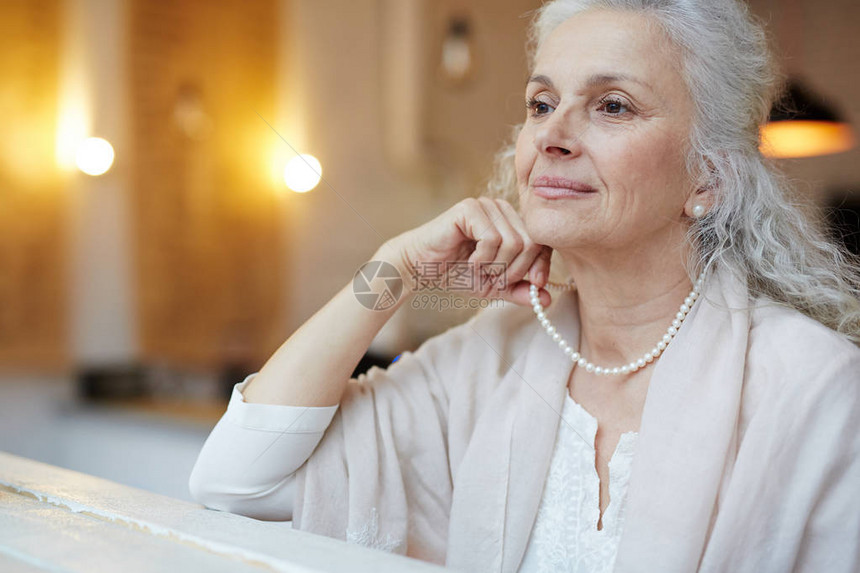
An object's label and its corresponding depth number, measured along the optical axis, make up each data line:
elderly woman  0.92
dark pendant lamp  2.53
